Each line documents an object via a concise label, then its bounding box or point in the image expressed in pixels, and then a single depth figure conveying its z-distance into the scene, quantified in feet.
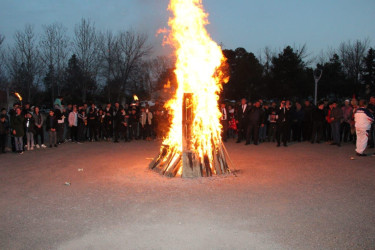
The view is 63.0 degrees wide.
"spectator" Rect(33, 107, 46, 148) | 44.09
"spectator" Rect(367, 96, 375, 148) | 42.96
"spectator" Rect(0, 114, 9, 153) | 40.57
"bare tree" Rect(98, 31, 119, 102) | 98.84
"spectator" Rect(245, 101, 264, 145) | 48.03
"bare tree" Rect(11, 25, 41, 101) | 89.97
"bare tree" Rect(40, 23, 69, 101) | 93.04
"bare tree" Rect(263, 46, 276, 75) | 155.28
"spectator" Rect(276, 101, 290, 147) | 46.50
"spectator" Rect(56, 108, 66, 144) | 48.39
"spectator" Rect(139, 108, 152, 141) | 55.11
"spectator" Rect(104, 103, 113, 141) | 54.54
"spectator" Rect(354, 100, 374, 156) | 35.94
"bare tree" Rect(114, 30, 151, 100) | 103.81
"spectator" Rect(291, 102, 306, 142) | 52.35
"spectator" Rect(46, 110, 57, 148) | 45.93
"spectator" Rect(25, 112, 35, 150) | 42.63
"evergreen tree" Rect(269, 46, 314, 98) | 131.44
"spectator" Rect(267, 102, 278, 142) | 52.11
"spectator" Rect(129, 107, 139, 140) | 53.91
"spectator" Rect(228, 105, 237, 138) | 53.06
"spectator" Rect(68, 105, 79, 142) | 50.52
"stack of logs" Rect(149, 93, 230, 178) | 26.61
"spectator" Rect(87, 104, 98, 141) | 52.39
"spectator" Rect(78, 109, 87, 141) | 51.60
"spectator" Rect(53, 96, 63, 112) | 49.79
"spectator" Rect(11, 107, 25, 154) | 40.47
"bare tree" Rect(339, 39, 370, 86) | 138.41
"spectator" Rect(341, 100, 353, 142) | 49.01
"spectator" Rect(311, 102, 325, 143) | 50.19
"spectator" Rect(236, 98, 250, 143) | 50.26
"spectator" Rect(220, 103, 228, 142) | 51.78
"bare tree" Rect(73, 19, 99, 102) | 92.89
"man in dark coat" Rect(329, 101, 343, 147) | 46.11
